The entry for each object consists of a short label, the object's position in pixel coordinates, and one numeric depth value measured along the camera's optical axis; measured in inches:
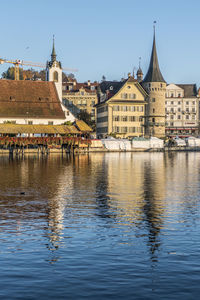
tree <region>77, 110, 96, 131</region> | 5792.3
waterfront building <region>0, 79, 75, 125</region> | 4301.2
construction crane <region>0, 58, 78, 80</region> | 7094.5
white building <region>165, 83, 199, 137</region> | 7062.0
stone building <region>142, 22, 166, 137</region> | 5536.4
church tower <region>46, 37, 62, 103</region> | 5275.6
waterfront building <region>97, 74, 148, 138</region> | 5364.2
